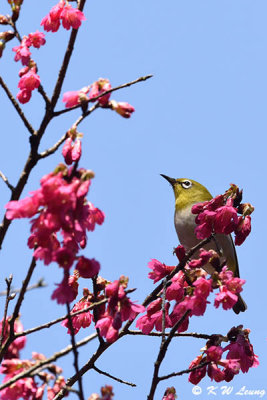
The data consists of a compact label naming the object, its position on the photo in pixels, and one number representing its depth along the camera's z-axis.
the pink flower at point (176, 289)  6.73
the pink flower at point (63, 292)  4.55
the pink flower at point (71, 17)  6.08
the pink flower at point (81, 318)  7.41
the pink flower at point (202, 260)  6.31
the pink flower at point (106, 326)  5.50
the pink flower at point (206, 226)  7.54
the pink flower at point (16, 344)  5.43
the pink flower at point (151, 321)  6.89
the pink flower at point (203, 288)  5.74
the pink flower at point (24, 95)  6.05
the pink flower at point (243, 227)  7.64
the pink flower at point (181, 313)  5.84
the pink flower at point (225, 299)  5.92
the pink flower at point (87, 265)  4.66
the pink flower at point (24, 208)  4.63
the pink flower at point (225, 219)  7.42
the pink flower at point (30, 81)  5.93
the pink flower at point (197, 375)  6.67
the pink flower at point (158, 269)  7.61
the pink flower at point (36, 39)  6.28
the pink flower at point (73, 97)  5.44
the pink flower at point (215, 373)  6.29
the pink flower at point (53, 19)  6.47
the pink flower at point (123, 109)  5.25
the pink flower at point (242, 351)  6.89
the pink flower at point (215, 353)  6.34
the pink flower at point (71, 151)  5.33
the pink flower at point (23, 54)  6.08
